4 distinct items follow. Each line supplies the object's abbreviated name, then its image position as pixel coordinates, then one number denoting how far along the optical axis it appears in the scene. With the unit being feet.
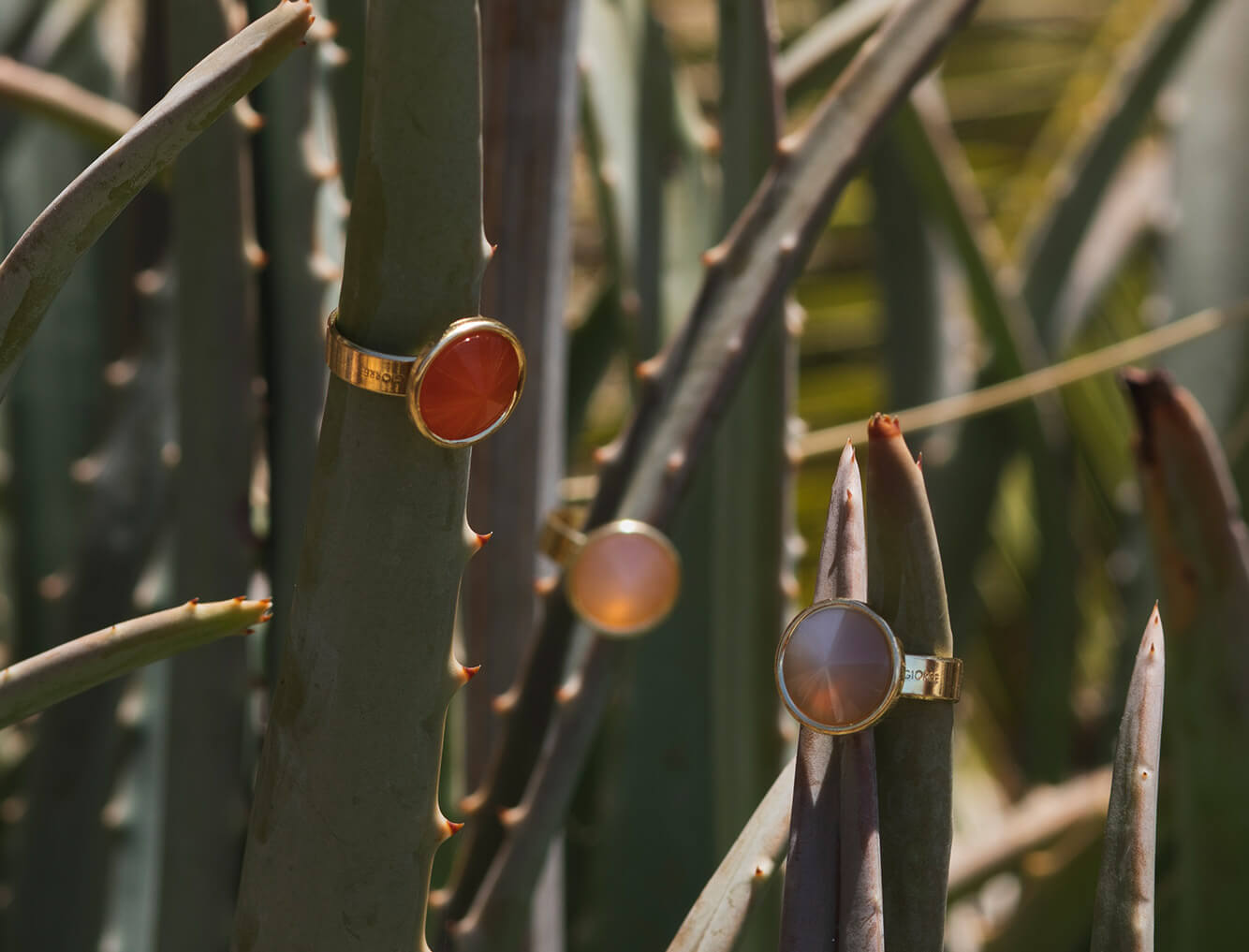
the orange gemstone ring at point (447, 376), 2.44
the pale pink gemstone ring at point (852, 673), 2.47
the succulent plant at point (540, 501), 2.46
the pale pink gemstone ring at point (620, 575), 2.86
